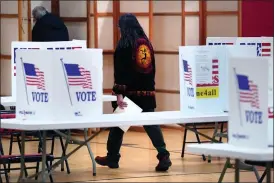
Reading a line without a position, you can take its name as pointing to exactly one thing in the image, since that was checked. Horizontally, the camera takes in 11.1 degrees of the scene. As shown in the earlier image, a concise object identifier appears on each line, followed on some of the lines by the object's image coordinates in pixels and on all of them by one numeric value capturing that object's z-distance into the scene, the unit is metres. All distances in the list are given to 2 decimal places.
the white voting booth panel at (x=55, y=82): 10.49
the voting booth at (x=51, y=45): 13.09
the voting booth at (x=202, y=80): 11.67
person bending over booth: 17.07
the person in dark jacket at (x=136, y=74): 12.87
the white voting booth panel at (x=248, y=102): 8.44
